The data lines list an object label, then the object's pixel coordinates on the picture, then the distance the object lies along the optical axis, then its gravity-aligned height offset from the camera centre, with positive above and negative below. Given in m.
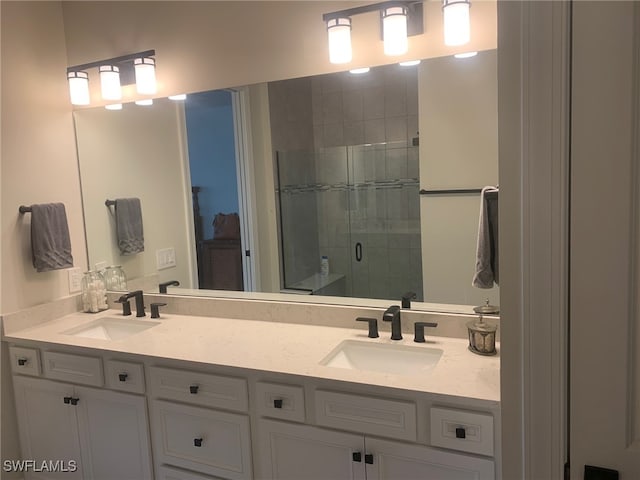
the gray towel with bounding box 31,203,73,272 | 2.36 -0.16
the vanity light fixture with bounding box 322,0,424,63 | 1.84 +0.63
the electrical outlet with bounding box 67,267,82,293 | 2.62 -0.40
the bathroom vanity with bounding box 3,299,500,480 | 1.48 -0.71
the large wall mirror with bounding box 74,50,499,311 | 1.94 +0.06
